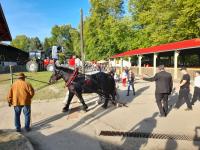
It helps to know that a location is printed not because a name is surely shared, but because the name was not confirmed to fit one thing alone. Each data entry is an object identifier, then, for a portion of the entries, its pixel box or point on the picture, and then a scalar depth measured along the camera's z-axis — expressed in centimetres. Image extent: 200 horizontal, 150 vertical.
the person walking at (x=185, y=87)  574
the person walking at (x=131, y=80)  806
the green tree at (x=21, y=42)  7287
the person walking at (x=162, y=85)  520
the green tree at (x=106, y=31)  2500
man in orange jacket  433
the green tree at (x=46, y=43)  6457
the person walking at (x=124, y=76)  938
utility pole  873
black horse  576
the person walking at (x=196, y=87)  593
